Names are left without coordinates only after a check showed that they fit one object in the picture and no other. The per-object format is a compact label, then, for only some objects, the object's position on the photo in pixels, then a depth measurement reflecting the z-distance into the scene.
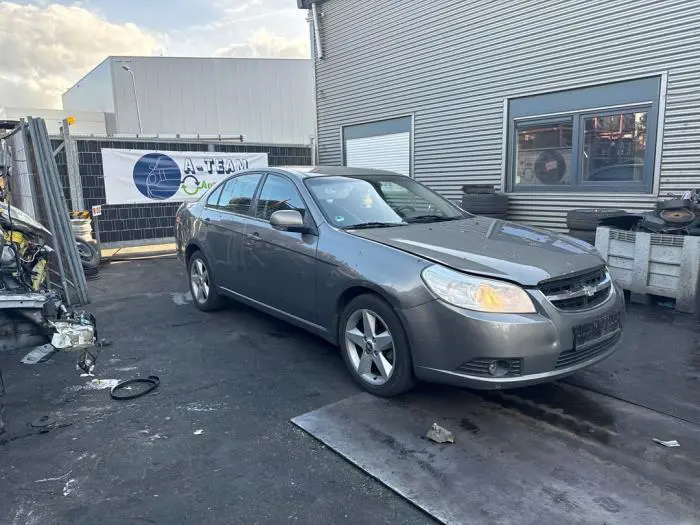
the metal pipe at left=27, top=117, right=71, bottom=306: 4.77
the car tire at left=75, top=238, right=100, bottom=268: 8.64
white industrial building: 24.95
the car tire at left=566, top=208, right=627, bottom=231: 6.46
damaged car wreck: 3.28
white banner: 9.70
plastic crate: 5.46
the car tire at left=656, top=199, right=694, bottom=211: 5.65
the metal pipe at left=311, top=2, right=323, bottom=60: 11.99
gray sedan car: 3.02
